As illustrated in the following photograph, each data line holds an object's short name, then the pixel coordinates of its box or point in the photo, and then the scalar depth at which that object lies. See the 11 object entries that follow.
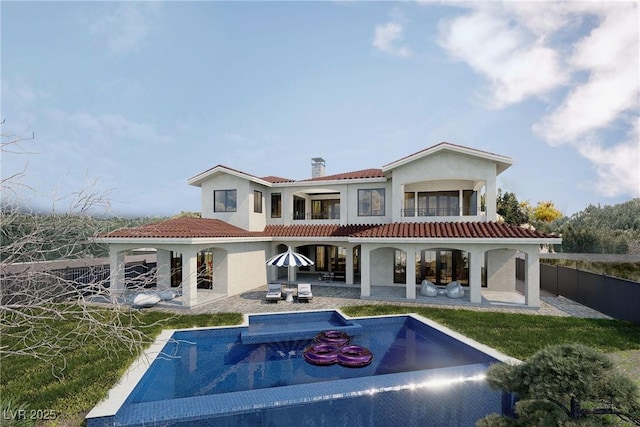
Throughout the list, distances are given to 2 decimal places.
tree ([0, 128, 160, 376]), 4.83
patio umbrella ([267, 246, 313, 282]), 17.61
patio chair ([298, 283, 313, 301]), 17.44
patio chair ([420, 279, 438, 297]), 18.31
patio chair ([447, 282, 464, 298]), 18.17
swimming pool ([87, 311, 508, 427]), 6.82
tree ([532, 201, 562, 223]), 62.25
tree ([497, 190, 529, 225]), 44.44
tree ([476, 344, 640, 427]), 4.40
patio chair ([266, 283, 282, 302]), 17.31
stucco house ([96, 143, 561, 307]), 16.92
